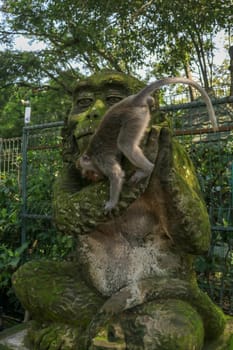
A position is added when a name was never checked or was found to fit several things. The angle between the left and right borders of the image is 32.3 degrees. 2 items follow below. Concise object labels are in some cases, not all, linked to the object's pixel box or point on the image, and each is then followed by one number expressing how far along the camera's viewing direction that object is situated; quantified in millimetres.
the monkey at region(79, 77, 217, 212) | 1720
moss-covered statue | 1654
